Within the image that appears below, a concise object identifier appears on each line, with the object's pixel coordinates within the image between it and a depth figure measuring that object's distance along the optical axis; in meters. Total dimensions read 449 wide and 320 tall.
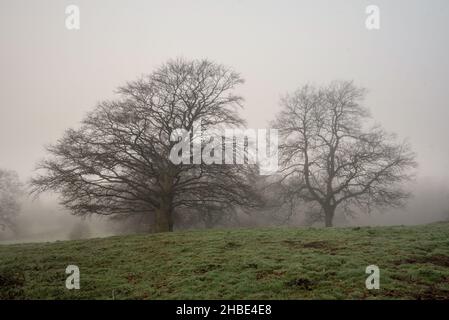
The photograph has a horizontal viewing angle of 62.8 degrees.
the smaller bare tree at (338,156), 33.50
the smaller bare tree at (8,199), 62.20
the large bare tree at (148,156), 23.61
